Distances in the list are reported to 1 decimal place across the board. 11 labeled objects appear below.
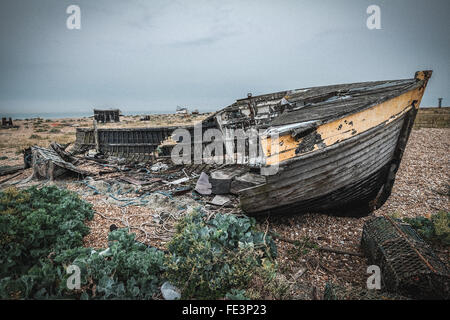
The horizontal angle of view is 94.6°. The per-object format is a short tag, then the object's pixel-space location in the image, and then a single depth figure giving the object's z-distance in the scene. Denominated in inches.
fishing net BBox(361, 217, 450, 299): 87.6
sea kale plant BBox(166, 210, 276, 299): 94.2
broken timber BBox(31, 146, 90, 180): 275.4
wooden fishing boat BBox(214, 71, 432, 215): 132.0
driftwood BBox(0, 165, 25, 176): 325.3
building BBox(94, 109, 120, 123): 1333.7
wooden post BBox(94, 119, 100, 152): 462.7
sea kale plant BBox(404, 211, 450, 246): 130.6
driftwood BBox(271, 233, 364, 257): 133.2
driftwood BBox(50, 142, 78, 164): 366.0
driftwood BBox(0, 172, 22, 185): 288.8
